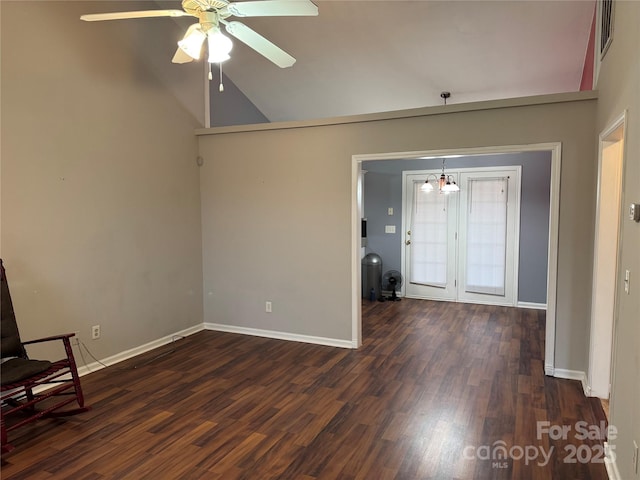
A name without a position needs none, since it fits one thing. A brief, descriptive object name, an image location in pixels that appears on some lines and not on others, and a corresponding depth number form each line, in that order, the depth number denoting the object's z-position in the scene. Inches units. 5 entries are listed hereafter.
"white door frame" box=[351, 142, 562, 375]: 136.5
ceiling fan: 86.3
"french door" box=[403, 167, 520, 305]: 237.6
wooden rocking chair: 100.0
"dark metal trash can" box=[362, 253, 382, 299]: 258.8
